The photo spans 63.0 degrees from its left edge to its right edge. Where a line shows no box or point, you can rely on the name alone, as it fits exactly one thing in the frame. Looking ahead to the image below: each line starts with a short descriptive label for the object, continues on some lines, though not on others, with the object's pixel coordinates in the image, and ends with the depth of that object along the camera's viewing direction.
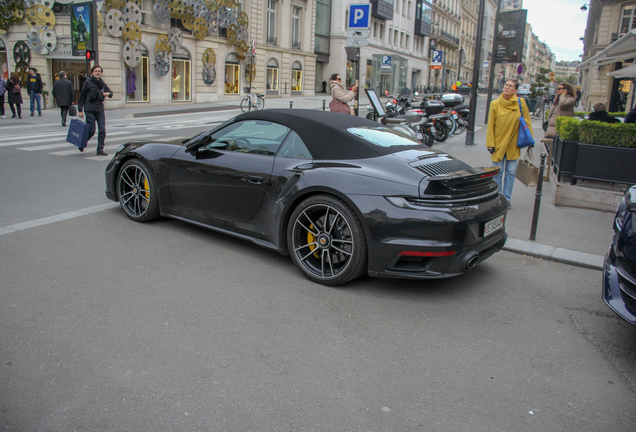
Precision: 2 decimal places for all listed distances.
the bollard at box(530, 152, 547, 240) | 5.53
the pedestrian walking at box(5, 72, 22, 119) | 19.33
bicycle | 27.21
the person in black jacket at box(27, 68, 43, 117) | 20.75
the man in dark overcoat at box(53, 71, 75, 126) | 18.00
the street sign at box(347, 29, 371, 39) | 11.50
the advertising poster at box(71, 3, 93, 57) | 24.12
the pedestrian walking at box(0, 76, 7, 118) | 19.58
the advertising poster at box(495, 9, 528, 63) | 22.42
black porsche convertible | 3.85
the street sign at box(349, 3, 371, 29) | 11.27
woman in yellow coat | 7.02
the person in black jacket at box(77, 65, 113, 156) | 10.80
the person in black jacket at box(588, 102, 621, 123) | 10.98
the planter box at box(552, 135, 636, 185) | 7.30
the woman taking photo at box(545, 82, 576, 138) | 10.76
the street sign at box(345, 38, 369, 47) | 11.45
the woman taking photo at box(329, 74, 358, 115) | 10.34
